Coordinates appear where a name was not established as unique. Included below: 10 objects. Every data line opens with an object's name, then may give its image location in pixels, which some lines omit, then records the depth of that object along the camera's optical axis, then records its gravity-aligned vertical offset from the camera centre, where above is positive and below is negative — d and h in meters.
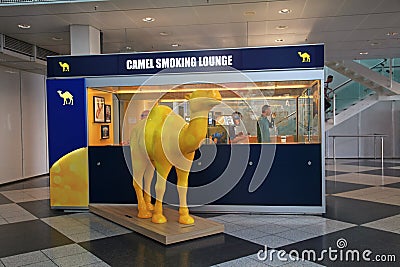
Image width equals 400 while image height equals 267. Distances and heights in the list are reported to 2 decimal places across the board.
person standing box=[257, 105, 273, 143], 6.61 -0.01
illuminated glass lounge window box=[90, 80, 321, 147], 6.52 +0.34
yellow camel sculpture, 4.94 -0.25
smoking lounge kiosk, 6.39 +0.05
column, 7.77 +1.75
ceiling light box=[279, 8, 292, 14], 7.04 +2.08
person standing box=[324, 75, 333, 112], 13.70 +1.17
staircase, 13.66 +1.30
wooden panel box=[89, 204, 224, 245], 4.91 -1.35
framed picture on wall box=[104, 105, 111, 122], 7.26 +0.26
